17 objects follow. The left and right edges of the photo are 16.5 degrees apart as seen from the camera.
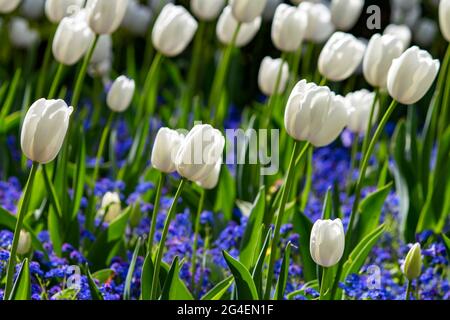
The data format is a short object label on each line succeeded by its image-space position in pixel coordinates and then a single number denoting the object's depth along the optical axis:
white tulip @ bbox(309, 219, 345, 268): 3.25
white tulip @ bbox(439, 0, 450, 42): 4.48
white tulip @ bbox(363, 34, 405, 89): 4.13
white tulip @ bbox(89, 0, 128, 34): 4.28
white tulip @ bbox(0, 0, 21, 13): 4.84
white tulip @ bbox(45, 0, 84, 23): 4.73
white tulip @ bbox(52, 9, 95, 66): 4.35
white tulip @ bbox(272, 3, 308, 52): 4.84
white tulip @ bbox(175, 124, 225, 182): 3.14
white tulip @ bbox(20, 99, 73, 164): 3.05
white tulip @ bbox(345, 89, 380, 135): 4.64
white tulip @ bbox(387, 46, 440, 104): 3.56
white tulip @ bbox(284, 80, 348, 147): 3.25
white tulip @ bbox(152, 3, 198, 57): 4.75
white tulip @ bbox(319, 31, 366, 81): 4.22
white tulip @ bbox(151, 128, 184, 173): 3.35
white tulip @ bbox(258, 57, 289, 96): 5.31
